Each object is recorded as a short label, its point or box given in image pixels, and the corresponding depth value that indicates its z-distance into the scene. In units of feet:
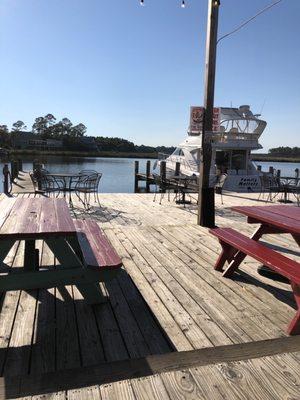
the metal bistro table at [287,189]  32.58
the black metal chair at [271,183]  33.19
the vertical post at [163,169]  53.31
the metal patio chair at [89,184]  24.70
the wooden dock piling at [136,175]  68.08
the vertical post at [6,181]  32.21
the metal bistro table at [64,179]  24.36
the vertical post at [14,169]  41.96
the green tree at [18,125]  281.74
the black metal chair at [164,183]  32.55
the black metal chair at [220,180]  30.83
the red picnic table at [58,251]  8.16
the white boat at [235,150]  55.57
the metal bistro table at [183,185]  29.50
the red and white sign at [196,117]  20.79
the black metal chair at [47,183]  24.94
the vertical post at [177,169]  59.52
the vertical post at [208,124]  19.86
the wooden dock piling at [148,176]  65.18
